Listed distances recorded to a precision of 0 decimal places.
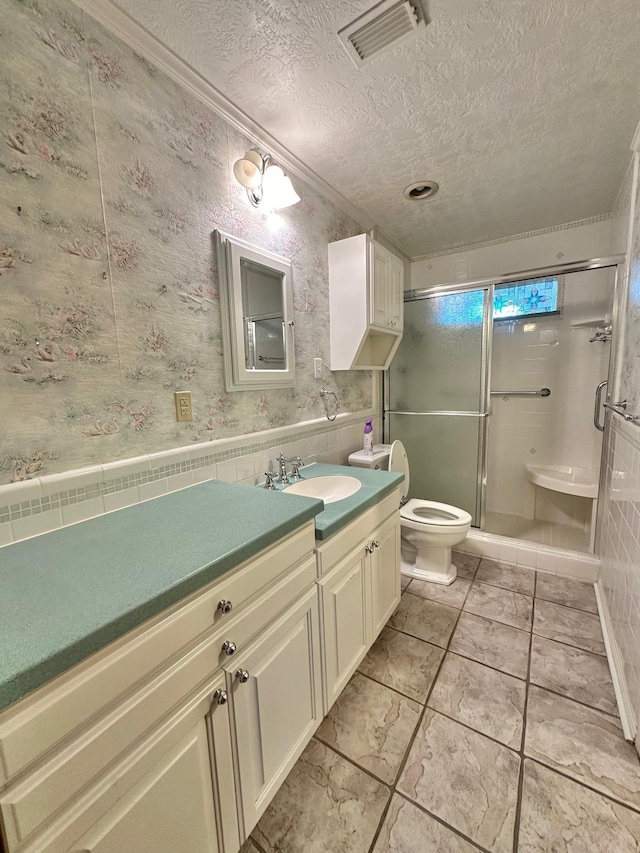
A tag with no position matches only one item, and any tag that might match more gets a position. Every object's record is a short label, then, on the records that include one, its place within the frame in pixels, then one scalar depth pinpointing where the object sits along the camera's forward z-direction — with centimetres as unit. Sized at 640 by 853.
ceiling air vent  103
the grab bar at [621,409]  135
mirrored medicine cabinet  139
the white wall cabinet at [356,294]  195
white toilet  208
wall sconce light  146
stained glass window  262
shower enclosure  251
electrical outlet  125
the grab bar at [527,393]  270
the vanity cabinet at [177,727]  50
